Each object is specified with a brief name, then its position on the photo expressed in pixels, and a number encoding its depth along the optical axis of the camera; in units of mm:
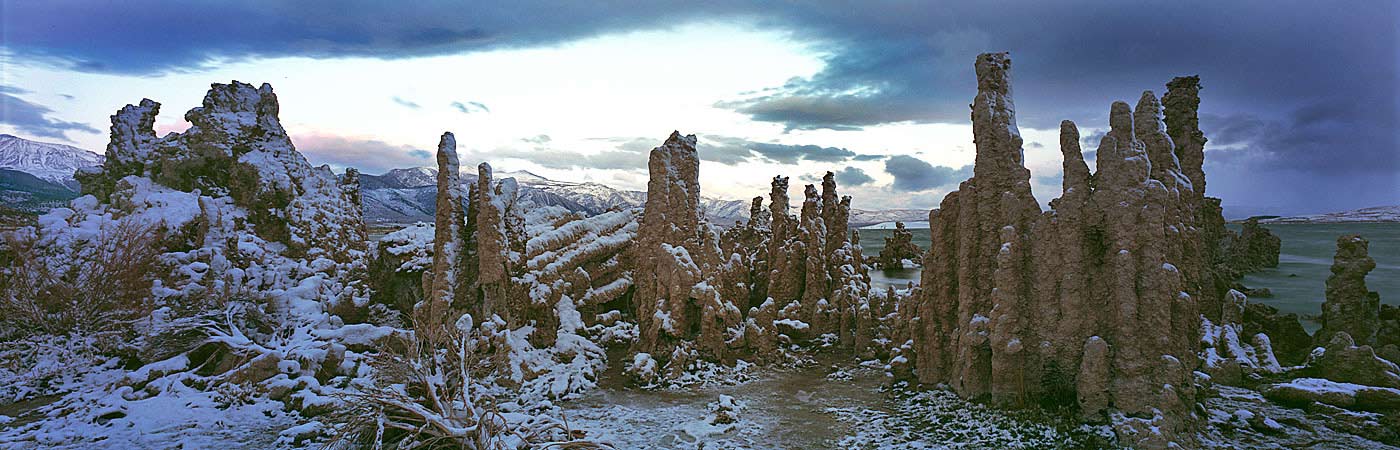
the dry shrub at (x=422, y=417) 12680
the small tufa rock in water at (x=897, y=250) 67625
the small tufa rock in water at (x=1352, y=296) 20938
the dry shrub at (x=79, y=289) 20781
